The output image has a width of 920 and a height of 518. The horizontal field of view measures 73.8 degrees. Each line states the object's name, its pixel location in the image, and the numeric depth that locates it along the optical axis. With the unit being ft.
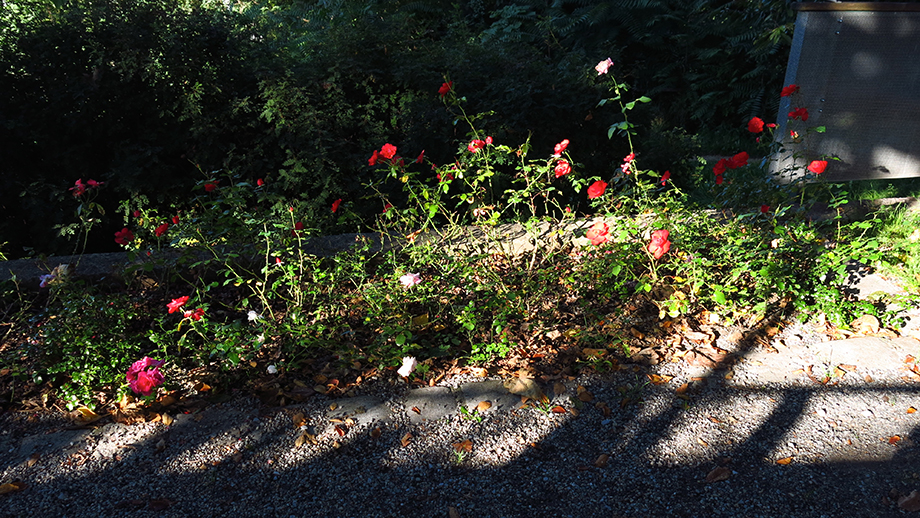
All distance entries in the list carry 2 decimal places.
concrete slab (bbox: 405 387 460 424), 7.79
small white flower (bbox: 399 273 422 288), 8.45
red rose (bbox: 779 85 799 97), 13.01
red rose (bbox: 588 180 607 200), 9.59
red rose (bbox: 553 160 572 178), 10.37
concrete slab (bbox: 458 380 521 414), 7.93
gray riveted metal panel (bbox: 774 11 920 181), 13.51
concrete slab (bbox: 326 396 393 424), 7.76
